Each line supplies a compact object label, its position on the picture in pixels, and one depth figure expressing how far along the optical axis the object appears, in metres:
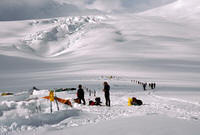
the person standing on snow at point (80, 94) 13.32
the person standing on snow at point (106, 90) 12.73
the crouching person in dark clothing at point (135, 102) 12.32
